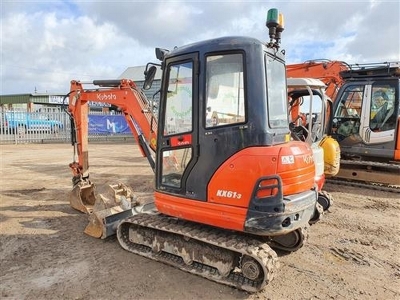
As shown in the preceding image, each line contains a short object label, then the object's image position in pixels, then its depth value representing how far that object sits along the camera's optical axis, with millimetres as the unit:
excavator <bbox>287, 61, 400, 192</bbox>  8352
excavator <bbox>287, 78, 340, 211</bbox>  5492
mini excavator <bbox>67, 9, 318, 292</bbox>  3514
